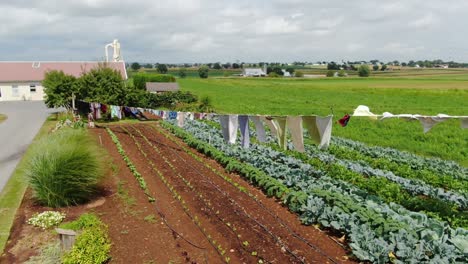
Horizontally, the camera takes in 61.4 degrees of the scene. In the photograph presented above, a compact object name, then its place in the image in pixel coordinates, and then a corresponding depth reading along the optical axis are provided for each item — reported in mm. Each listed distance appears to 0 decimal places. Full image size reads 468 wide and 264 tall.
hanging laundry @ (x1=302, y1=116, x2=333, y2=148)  10344
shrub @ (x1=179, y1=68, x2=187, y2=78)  127838
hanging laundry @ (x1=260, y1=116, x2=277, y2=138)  11474
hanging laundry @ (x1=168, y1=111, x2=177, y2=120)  19141
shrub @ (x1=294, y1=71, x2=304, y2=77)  113525
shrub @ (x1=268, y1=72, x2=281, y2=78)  112312
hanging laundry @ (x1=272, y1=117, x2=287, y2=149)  11266
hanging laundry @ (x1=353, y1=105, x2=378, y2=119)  9996
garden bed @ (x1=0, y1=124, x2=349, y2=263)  7801
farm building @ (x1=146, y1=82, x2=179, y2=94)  42203
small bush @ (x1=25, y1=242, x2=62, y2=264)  7823
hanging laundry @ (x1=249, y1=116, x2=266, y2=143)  11945
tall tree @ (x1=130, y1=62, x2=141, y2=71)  175000
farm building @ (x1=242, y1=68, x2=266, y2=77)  125125
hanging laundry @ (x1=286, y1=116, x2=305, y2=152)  10859
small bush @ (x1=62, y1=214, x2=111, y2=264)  7203
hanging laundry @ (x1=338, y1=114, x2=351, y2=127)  10028
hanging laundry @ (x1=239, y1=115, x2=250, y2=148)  12320
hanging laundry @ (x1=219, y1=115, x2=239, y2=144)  12602
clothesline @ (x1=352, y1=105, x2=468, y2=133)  9078
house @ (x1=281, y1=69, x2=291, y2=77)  122625
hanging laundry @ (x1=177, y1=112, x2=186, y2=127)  18047
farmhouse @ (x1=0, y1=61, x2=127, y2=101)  45312
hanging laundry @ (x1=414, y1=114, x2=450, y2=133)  9182
